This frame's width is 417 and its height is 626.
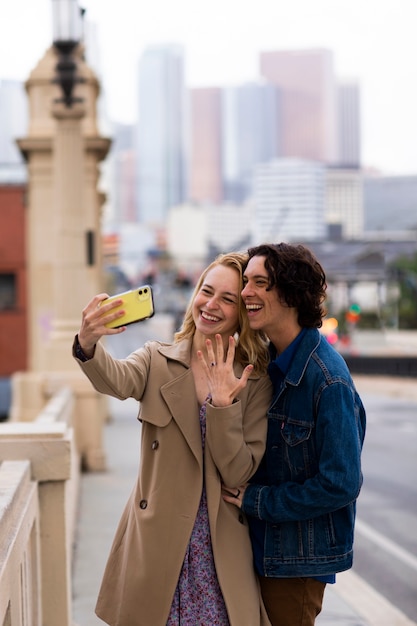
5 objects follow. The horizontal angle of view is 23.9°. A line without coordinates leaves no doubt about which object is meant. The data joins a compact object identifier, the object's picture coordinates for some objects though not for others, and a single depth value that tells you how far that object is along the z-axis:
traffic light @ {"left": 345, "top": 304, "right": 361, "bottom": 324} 50.00
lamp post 12.10
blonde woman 3.22
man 3.12
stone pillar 12.86
